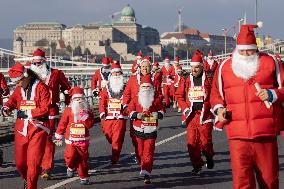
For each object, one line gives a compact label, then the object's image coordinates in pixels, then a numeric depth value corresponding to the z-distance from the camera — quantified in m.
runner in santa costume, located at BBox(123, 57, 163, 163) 11.79
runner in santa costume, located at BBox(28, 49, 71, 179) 11.73
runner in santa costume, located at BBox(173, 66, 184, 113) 29.18
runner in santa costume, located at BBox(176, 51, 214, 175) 11.98
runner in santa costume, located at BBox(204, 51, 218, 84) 27.31
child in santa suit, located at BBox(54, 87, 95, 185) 10.88
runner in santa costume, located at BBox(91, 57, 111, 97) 18.62
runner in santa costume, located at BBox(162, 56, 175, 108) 30.97
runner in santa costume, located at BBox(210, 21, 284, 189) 7.04
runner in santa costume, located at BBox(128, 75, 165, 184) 11.18
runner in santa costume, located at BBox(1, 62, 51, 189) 9.44
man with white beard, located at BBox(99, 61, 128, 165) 13.14
